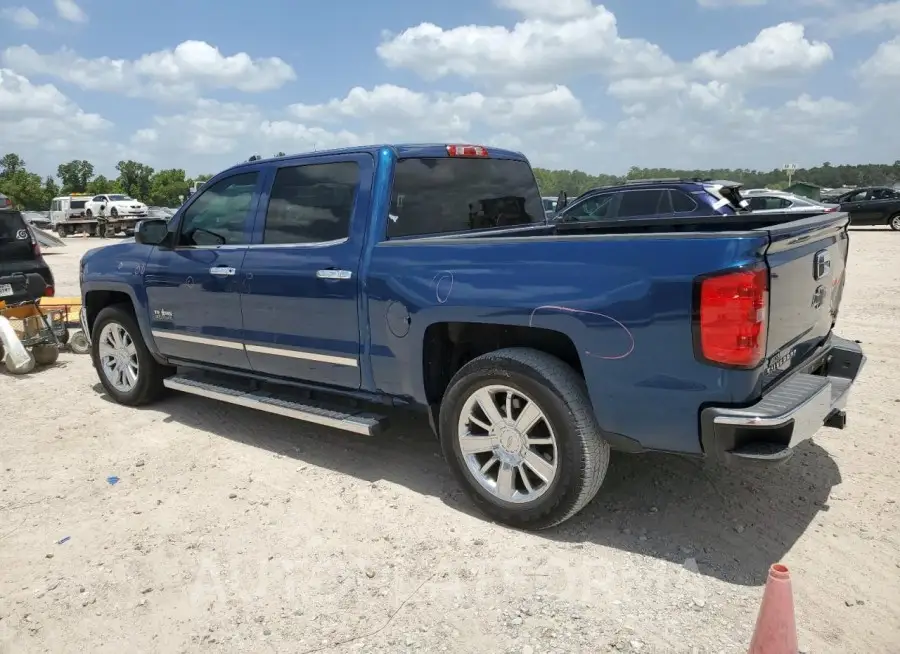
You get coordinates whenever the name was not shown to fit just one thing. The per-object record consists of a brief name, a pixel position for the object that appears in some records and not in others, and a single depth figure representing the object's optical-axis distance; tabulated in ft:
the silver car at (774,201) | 58.75
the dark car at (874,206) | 76.74
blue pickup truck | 9.65
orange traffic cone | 7.57
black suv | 28.58
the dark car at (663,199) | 36.14
